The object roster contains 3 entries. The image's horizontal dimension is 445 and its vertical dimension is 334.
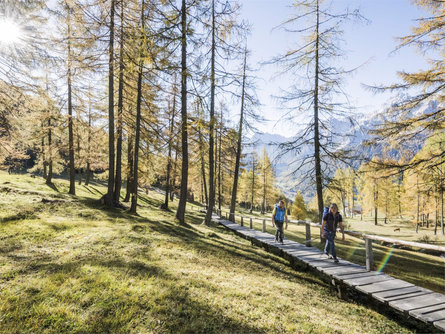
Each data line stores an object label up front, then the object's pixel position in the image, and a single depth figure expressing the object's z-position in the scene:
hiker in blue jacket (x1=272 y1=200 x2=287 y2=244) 10.30
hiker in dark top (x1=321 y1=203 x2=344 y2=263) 8.01
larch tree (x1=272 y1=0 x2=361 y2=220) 12.32
